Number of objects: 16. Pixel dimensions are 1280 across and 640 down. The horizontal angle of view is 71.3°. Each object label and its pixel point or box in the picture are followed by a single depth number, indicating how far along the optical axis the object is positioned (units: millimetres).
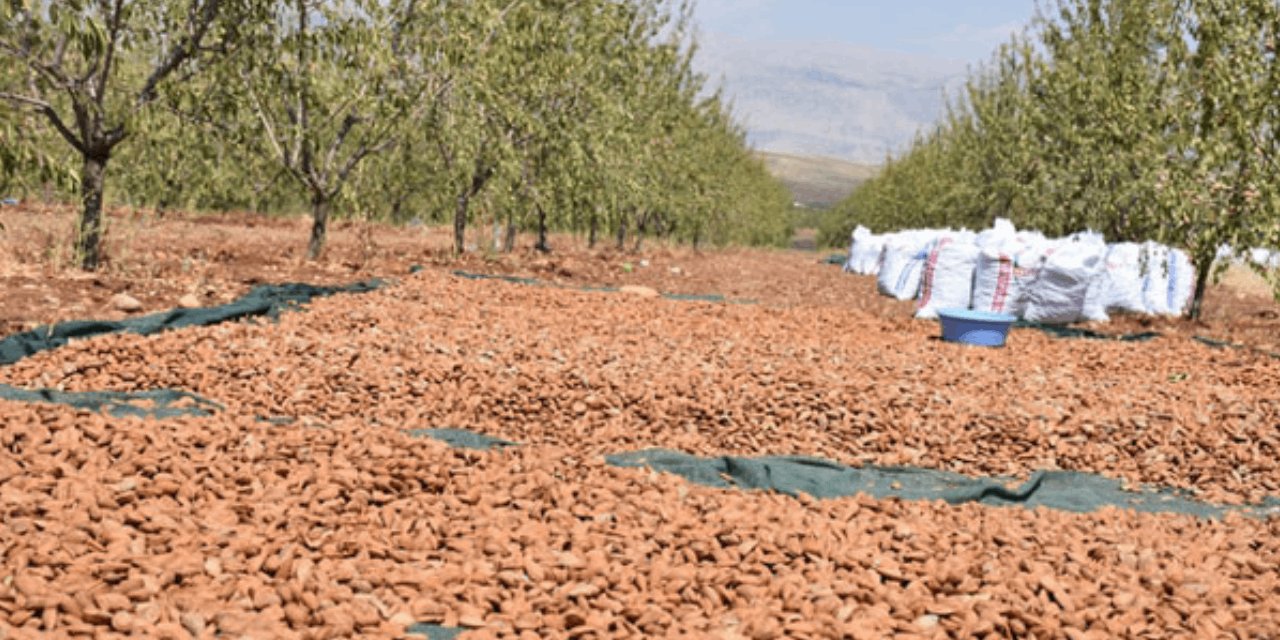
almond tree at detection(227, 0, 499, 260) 8461
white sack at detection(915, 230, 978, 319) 10594
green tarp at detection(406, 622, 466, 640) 2607
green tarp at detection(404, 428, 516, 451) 4238
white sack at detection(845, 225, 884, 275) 18172
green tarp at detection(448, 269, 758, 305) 10133
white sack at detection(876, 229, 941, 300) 12703
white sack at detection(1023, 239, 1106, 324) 10227
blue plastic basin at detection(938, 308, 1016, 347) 7930
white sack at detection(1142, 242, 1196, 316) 11008
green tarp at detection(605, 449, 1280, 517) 3986
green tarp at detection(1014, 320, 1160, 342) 8805
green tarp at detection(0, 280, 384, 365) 5195
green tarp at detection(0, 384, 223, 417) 4273
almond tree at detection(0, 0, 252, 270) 7027
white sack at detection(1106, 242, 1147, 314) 10812
